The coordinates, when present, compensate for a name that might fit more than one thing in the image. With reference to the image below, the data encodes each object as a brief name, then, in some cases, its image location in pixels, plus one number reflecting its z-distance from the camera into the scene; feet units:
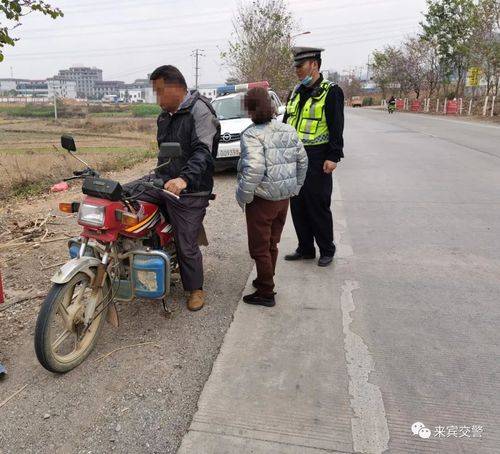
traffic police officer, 14.08
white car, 32.14
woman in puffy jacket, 11.76
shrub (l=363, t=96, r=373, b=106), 257.96
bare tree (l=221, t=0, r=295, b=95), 90.79
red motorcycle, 9.46
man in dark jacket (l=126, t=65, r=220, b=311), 11.50
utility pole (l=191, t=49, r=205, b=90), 248.42
